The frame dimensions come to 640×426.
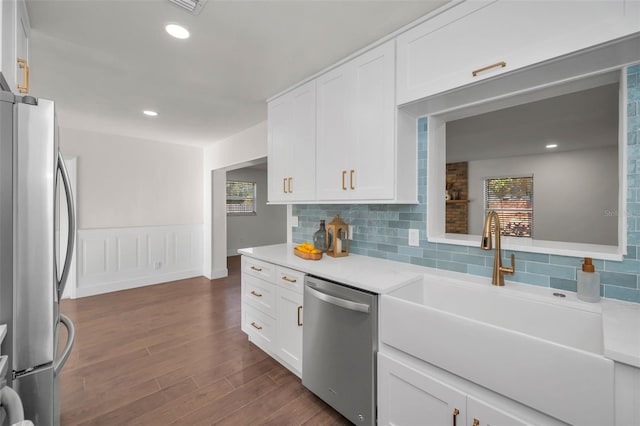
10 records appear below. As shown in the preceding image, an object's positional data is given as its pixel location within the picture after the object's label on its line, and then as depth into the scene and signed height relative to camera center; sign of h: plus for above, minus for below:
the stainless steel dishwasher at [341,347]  1.50 -0.81
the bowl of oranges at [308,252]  2.16 -0.32
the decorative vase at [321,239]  2.41 -0.24
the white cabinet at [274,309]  2.02 -0.80
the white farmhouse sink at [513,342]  0.89 -0.54
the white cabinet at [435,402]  1.06 -0.82
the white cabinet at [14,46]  1.09 +0.76
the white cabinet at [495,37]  1.09 +0.82
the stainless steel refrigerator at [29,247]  0.95 -0.13
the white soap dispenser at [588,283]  1.26 -0.33
